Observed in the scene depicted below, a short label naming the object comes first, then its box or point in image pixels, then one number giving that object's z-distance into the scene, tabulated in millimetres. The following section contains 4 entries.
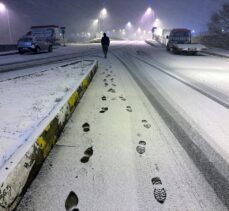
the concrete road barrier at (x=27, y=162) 1974
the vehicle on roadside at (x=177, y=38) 18562
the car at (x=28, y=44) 18891
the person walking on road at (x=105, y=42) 14297
